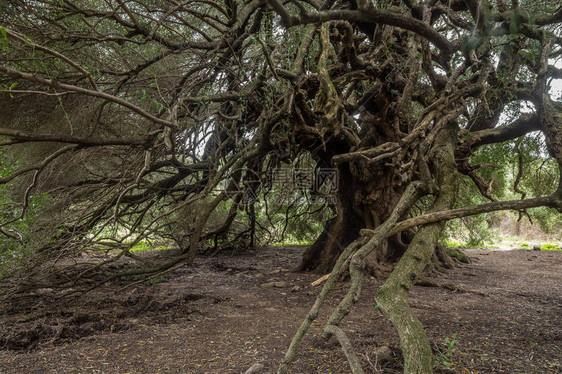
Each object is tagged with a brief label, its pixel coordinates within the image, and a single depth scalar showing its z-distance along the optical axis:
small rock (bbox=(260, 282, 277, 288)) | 4.63
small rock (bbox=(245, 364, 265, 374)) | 2.07
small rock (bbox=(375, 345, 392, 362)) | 2.12
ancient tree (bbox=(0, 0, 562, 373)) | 2.51
